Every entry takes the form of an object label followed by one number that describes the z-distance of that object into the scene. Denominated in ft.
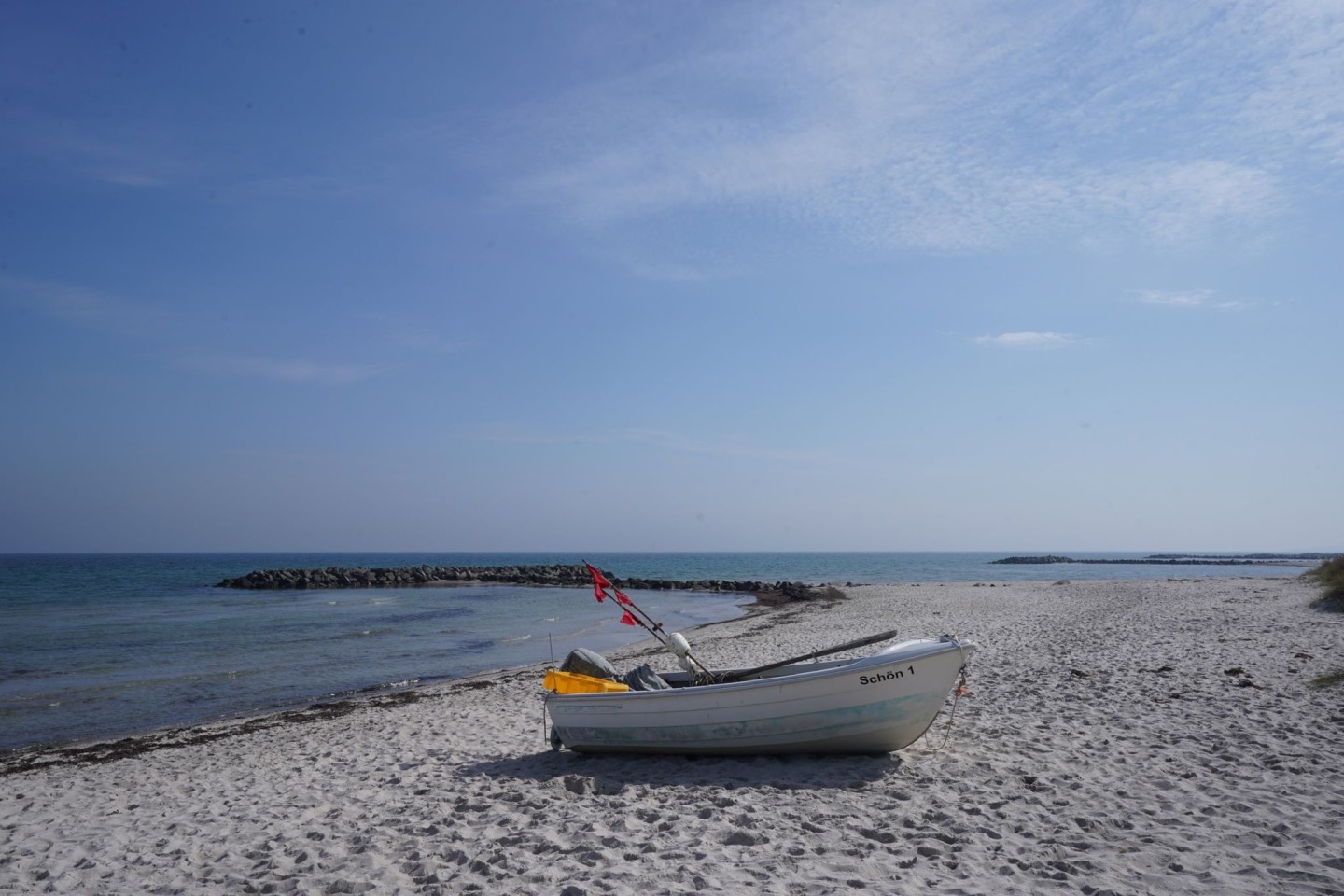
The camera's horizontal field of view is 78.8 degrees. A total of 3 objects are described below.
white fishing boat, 25.49
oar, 31.48
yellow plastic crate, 30.22
